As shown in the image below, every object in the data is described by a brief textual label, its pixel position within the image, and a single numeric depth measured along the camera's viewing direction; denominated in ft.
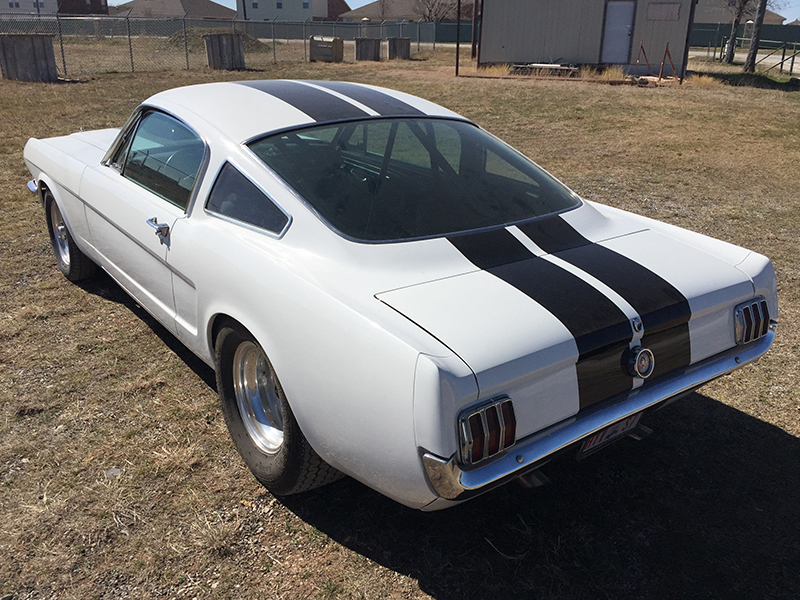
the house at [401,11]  193.47
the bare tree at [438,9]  190.17
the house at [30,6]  174.26
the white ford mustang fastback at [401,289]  6.33
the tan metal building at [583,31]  65.92
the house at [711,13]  218.05
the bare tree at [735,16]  104.99
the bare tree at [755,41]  77.82
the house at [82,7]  185.88
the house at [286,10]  204.95
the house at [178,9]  226.38
